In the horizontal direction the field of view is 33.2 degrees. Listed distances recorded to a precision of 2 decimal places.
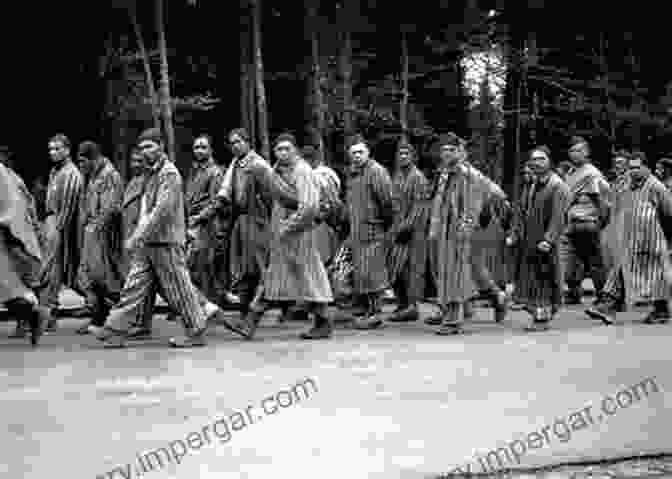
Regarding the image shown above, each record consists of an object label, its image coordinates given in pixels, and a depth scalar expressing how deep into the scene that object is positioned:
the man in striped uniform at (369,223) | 12.43
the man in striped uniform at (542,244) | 11.78
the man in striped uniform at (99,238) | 11.62
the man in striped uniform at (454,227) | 11.27
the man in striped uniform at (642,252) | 12.30
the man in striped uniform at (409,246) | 12.82
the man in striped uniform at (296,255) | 10.67
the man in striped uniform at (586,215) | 14.29
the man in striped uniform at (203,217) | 12.27
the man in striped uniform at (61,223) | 11.80
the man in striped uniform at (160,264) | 10.05
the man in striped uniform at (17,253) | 9.93
